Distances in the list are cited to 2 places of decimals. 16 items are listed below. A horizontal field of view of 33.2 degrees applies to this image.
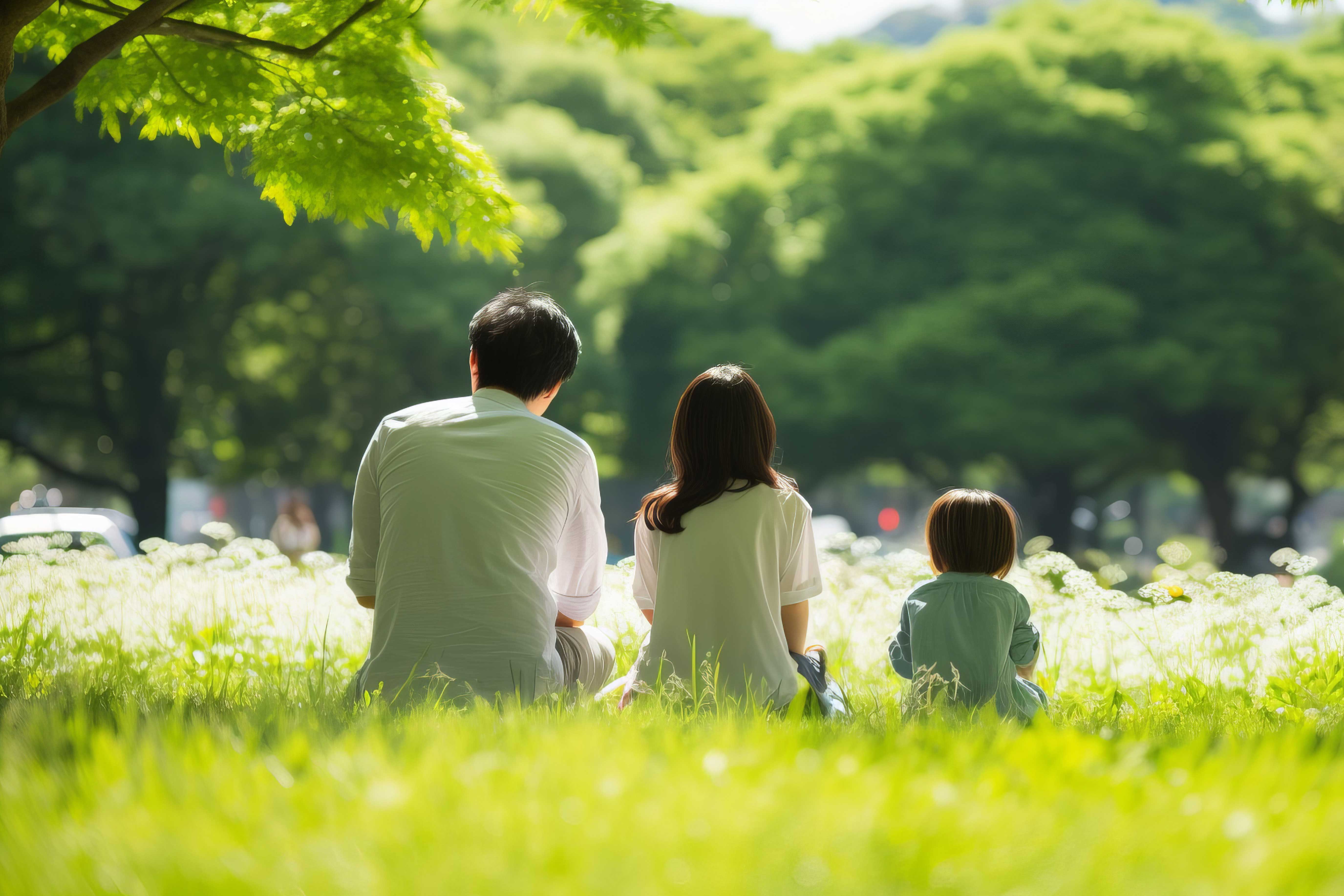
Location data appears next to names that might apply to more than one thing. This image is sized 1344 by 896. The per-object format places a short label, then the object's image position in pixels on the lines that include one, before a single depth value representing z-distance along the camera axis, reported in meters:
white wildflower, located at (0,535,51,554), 12.90
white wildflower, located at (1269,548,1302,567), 11.12
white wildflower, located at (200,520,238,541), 12.78
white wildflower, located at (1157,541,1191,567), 11.04
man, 7.21
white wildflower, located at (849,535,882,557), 13.55
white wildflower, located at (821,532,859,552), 14.05
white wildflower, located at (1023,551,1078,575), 11.16
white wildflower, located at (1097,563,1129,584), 12.15
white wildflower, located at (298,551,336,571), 13.51
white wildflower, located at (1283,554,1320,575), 11.21
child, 8.27
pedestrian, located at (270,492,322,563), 41.94
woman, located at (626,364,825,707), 7.73
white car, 23.97
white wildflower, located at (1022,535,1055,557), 11.95
